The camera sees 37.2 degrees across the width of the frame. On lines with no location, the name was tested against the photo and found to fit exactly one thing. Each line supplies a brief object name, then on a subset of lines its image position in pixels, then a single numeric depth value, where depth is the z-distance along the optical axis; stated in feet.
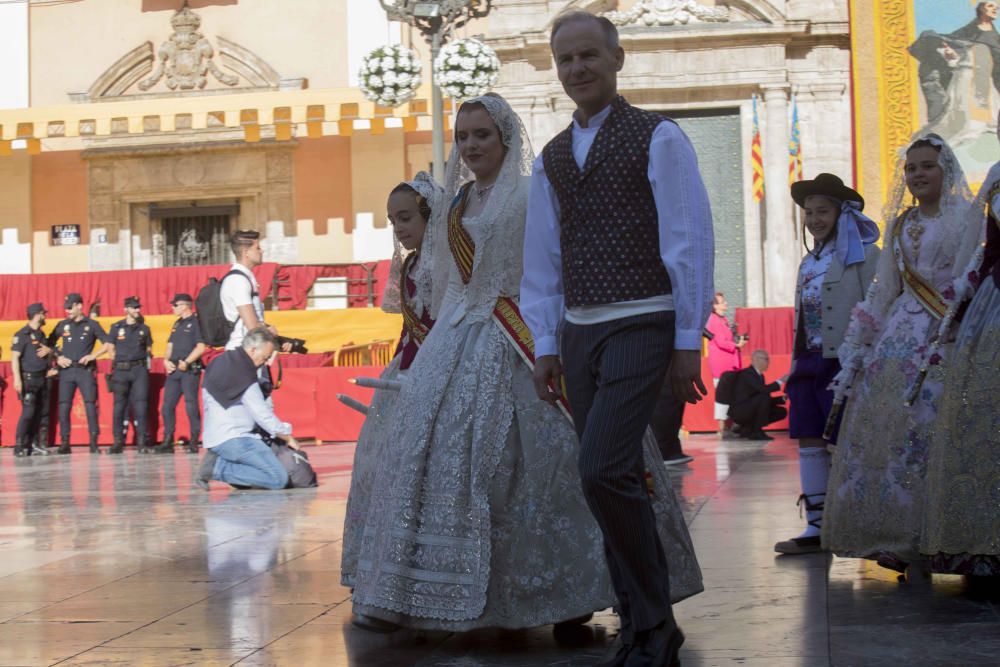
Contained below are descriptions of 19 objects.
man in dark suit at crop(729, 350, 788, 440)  43.65
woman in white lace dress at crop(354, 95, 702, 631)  12.89
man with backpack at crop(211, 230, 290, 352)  29.07
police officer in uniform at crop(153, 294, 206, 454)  47.57
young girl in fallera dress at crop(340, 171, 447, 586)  15.44
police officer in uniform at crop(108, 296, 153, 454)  48.96
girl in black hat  18.97
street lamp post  40.91
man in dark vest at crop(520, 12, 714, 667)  11.41
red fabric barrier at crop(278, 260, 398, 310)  67.77
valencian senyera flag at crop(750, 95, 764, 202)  65.00
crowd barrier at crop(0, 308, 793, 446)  48.06
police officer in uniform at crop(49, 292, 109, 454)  48.83
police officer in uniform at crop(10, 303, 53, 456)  48.83
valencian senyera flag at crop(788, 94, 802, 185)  64.18
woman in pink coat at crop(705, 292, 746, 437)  45.65
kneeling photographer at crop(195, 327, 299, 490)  30.32
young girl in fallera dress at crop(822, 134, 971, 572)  16.31
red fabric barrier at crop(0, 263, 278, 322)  67.82
